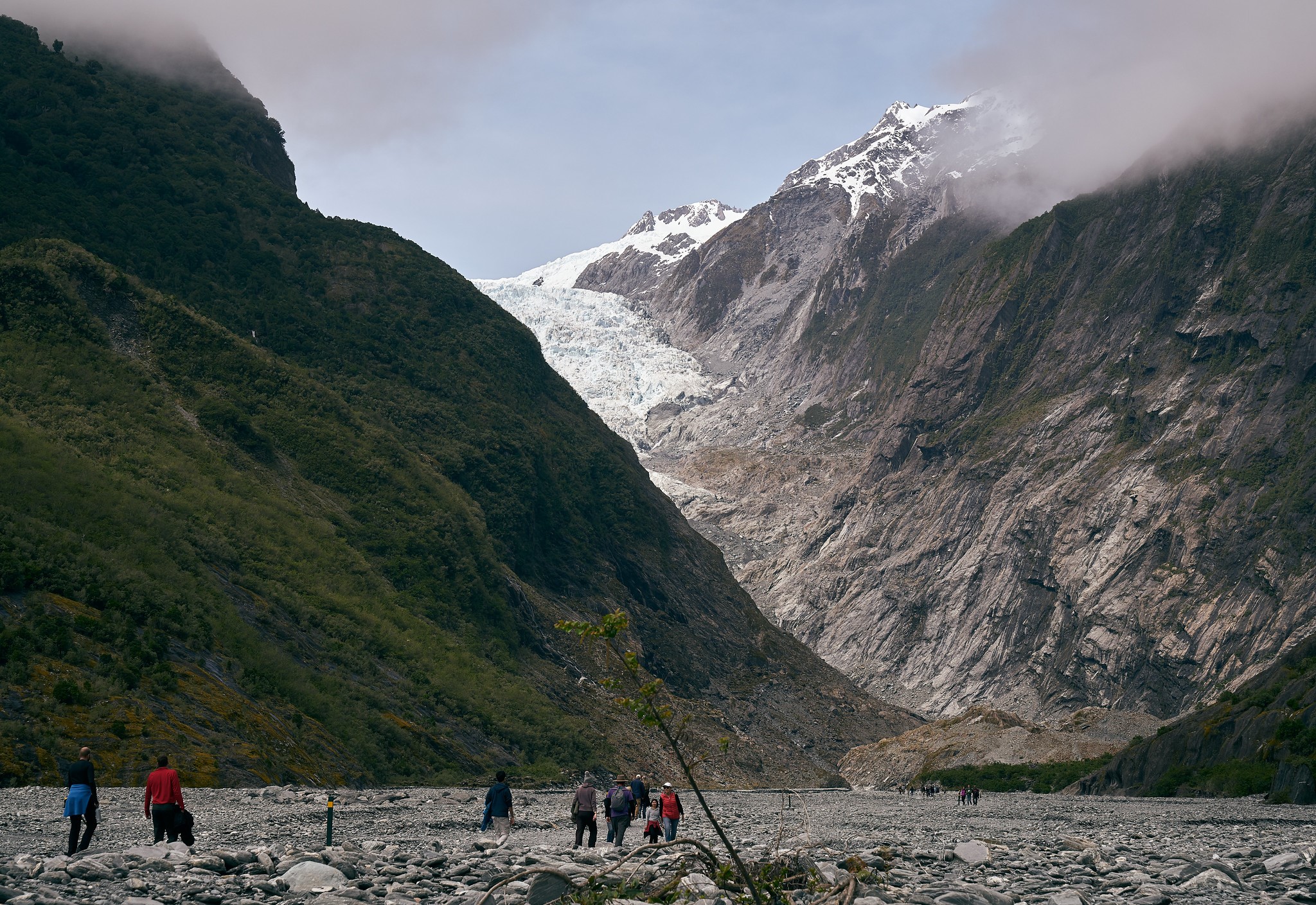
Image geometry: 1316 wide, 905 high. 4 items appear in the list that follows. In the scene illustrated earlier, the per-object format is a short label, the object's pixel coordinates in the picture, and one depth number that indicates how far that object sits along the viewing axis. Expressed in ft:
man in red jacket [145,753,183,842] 70.28
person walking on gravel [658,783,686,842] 87.51
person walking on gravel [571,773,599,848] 88.63
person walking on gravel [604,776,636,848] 91.04
